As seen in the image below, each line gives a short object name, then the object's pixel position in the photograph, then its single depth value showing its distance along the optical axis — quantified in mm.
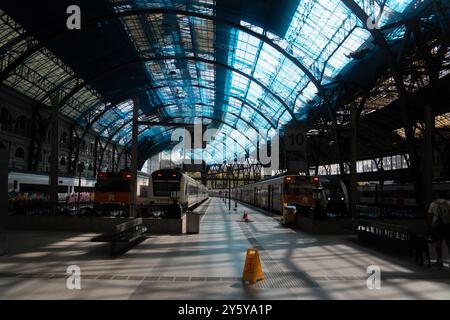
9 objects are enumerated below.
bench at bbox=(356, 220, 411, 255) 12195
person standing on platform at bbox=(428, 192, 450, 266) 10594
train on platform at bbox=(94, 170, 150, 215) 28641
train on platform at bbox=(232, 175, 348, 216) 27281
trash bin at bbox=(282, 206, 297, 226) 22375
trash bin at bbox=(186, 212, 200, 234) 18250
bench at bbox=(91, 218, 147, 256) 11625
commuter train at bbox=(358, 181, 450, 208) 34078
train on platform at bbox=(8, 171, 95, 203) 30147
